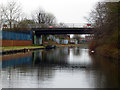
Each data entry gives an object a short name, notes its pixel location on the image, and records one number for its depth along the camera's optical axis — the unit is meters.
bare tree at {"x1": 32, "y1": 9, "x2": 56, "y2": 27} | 107.50
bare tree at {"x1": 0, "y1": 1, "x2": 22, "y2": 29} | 68.71
